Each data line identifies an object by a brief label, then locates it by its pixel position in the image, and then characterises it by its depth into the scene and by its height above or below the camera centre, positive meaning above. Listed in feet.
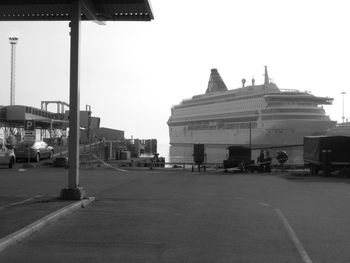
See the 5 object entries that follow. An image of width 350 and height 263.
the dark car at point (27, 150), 113.29 +0.49
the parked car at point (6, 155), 96.99 -0.47
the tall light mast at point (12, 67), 196.94 +33.47
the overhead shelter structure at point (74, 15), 44.73 +12.32
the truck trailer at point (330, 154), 95.50 +0.10
